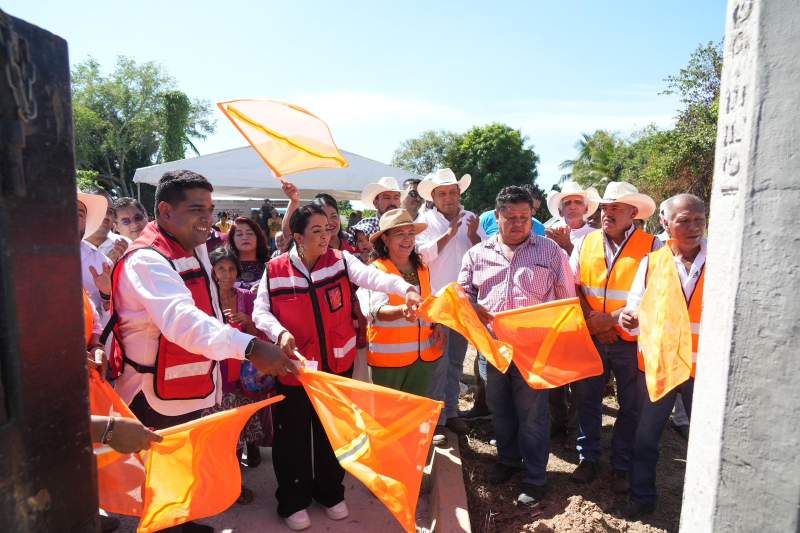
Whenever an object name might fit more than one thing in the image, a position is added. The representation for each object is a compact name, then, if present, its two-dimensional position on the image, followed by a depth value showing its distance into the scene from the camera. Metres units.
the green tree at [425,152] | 54.38
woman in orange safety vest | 4.14
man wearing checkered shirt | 3.87
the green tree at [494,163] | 34.06
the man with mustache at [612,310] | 4.04
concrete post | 1.70
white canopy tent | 9.22
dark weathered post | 1.14
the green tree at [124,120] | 38.94
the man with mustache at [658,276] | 3.43
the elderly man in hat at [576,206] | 6.06
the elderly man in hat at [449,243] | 5.12
